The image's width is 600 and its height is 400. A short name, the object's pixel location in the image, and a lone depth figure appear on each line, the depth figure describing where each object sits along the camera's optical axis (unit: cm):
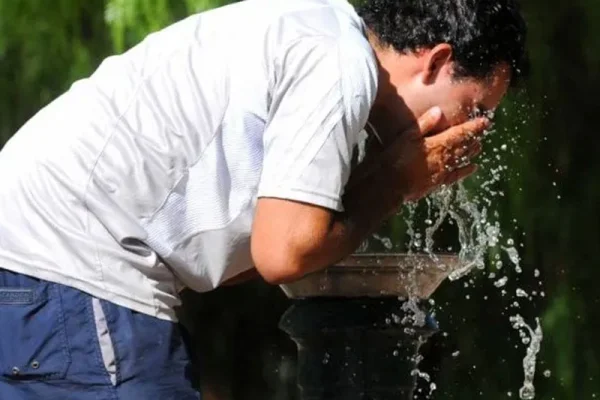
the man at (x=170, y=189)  475
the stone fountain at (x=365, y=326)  647
